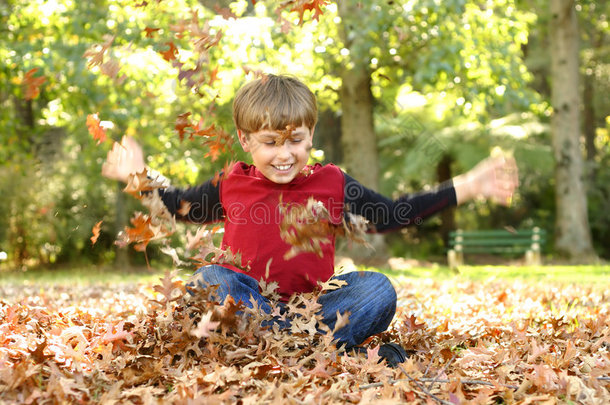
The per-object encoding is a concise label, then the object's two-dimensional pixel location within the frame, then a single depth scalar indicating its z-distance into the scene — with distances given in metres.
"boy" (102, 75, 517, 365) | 2.78
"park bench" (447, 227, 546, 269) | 12.45
